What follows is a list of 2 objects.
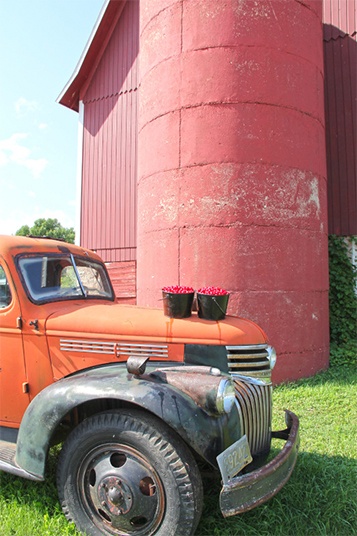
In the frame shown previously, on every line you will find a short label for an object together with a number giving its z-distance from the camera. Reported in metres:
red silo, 6.35
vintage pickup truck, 2.40
